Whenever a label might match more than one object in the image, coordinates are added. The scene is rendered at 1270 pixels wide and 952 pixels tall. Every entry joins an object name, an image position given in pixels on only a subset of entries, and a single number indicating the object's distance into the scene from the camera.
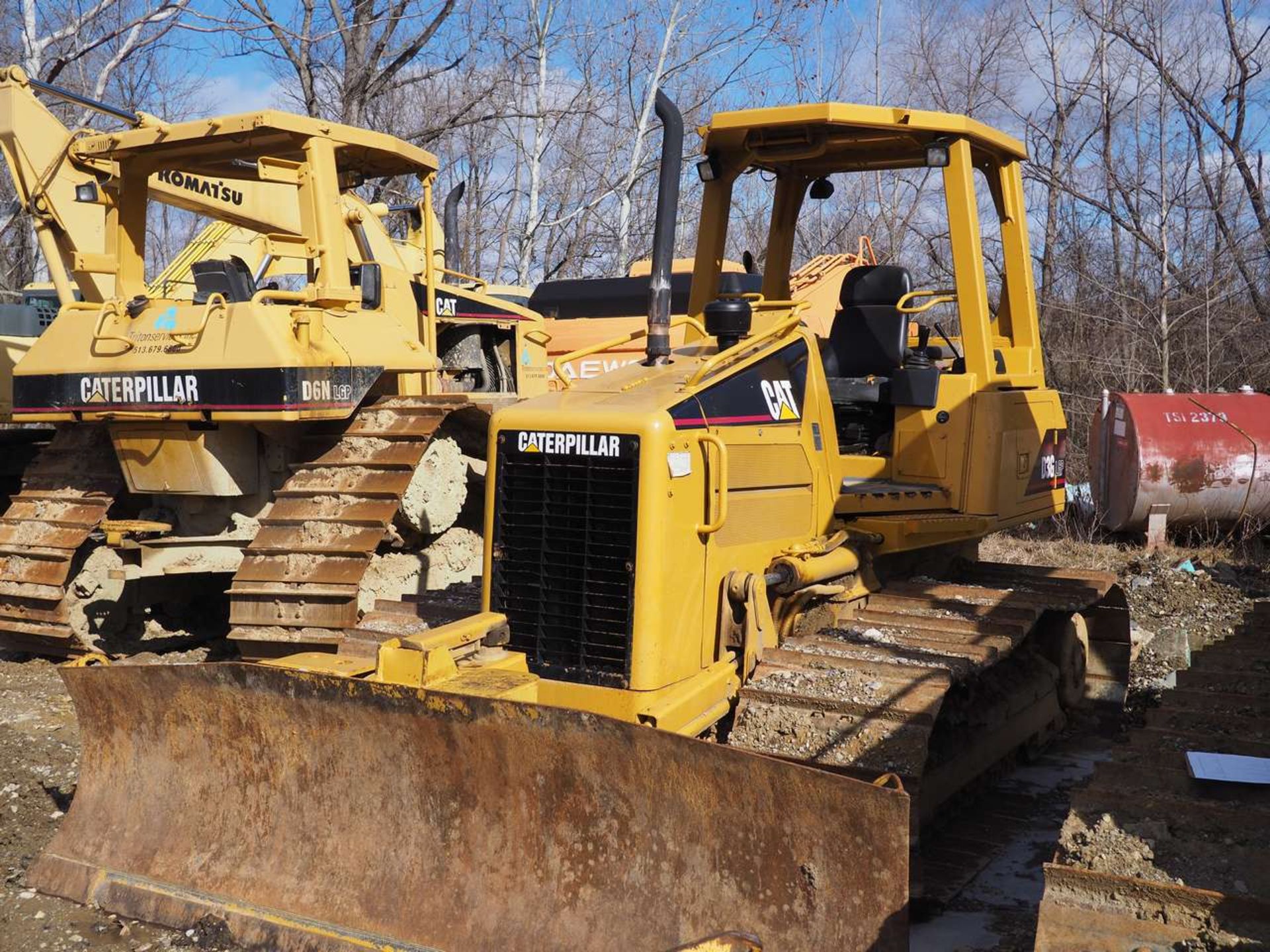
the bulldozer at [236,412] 6.75
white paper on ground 4.01
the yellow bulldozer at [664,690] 3.90
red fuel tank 10.90
